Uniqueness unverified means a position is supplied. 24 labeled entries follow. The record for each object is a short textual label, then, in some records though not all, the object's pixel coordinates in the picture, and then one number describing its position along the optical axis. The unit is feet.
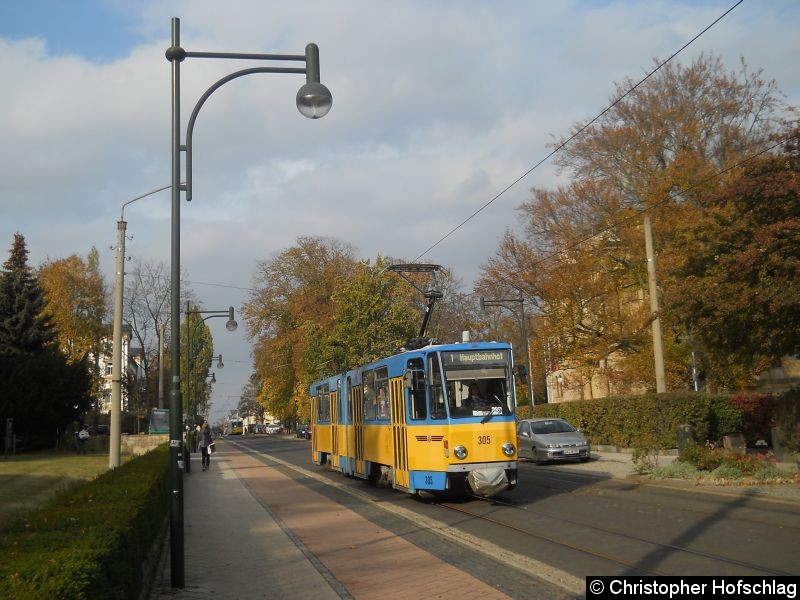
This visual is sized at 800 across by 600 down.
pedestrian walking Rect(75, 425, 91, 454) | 148.66
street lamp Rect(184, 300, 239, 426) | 117.39
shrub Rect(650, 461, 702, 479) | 62.90
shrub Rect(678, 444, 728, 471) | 63.10
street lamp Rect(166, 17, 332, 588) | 30.45
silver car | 85.61
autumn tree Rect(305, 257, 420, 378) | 153.17
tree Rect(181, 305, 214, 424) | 166.31
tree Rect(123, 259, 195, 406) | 198.18
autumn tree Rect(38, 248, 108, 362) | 200.75
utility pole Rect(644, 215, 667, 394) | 85.97
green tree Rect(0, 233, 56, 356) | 163.22
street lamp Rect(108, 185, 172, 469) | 75.31
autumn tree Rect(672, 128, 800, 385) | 57.67
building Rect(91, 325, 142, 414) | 211.20
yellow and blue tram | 52.44
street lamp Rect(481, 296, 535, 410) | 115.14
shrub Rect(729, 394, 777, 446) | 86.43
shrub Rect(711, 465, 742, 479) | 59.72
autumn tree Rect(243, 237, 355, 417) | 202.80
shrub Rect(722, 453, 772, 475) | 60.18
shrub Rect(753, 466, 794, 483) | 57.62
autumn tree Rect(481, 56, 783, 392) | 112.16
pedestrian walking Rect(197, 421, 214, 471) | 103.28
